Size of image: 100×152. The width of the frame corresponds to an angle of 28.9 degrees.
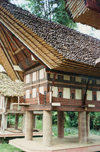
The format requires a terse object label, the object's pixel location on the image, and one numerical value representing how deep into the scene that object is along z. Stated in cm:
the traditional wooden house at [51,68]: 766
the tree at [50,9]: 2134
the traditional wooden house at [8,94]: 1142
